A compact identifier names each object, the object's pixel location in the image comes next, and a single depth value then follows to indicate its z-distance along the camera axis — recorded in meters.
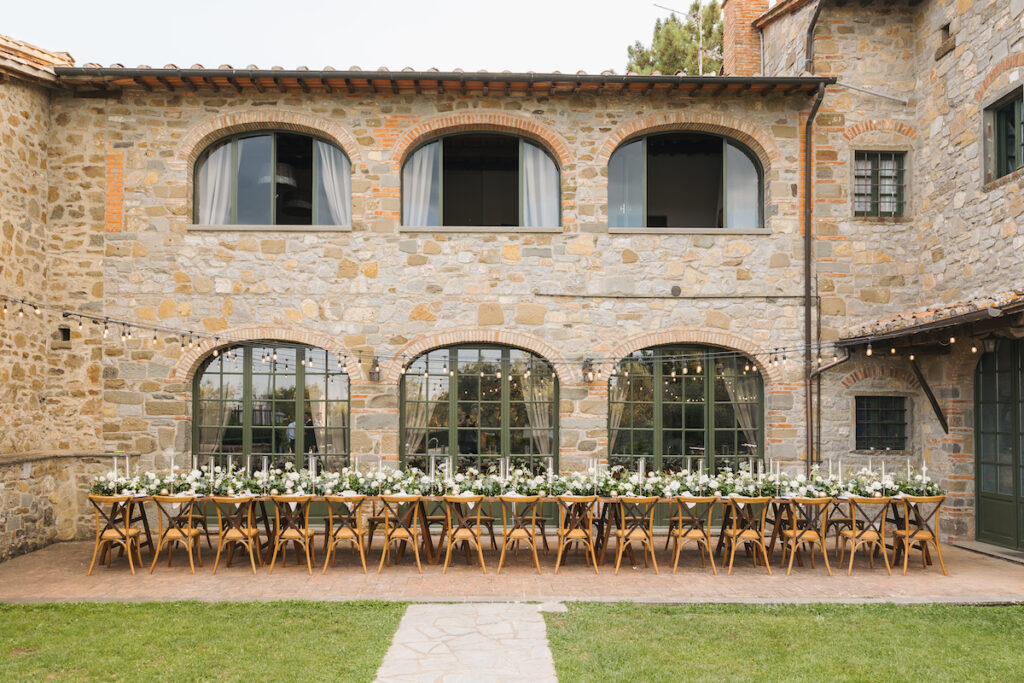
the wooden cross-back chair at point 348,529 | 7.78
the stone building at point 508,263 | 9.68
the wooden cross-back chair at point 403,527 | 7.79
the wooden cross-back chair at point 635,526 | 7.77
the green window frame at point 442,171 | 10.16
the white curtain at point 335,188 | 10.10
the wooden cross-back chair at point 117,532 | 7.71
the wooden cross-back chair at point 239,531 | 7.77
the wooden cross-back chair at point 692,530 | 7.82
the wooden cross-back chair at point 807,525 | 7.86
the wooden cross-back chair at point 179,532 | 7.76
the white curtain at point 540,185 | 10.23
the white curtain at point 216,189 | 10.07
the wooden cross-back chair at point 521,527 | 7.78
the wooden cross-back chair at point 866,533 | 7.82
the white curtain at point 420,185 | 10.18
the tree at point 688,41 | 20.00
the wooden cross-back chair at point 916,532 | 7.85
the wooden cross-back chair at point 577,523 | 7.80
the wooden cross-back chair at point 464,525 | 7.71
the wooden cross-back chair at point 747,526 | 7.86
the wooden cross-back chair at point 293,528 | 7.82
